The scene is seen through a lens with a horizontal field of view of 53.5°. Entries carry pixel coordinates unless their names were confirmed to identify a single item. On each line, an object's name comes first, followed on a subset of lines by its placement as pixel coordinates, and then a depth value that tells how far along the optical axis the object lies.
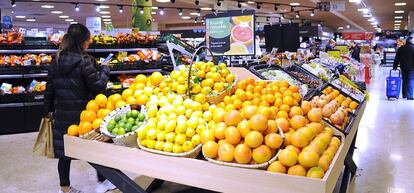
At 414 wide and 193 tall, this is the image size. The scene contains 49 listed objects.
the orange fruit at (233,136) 2.06
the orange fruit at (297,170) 1.86
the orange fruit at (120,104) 2.76
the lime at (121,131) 2.42
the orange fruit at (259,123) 2.03
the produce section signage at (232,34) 4.10
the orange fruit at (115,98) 2.82
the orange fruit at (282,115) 2.38
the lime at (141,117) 2.54
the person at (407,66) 10.03
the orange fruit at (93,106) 2.79
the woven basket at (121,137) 2.38
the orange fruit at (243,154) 1.95
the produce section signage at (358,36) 32.06
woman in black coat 3.36
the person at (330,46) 14.29
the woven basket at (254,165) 1.92
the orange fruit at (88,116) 2.71
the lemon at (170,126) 2.32
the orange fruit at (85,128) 2.62
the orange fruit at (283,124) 2.21
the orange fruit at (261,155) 1.93
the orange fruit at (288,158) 1.89
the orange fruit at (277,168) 1.88
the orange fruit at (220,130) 2.13
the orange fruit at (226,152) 1.99
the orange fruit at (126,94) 2.88
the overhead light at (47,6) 17.49
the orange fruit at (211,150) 2.06
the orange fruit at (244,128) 2.07
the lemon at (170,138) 2.25
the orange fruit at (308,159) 1.88
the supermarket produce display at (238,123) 1.96
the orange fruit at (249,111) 2.23
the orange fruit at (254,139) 1.98
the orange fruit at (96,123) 2.60
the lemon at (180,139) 2.22
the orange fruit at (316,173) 1.83
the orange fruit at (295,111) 2.39
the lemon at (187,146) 2.17
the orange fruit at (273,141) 1.99
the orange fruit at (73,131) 2.66
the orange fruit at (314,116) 2.39
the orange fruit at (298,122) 2.22
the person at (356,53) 17.54
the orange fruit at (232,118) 2.16
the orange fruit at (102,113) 2.69
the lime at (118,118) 2.54
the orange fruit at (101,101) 2.83
